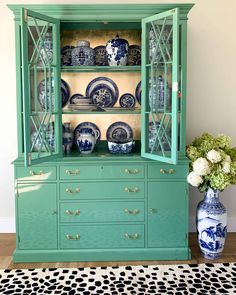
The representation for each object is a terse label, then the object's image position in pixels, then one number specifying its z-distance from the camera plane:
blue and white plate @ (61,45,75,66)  3.33
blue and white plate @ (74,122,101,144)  3.49
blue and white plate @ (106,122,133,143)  3.48
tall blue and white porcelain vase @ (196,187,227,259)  3.00
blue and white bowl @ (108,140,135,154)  3.19
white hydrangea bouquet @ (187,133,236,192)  2.93
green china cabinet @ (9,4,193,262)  2.95
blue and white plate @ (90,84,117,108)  3.43
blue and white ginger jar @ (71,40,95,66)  3.16
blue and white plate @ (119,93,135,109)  3.45
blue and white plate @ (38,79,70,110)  2.96
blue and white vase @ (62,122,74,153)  3.27
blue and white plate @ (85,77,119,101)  3.44
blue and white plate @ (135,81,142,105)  3.43
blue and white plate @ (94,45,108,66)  3.37
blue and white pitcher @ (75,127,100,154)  3.21
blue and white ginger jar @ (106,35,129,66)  3.16
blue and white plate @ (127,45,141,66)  3.33
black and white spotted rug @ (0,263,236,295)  2.54
